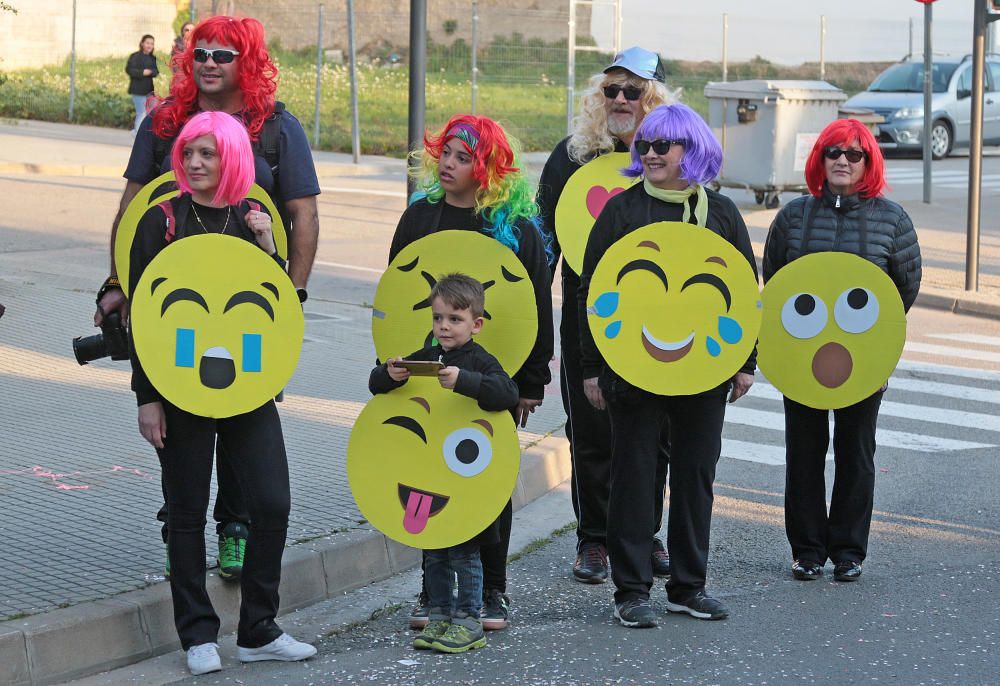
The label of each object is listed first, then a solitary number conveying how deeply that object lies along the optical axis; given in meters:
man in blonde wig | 11.48
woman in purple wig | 10.36
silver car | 53.91
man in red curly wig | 10.42
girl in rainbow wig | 10.06
